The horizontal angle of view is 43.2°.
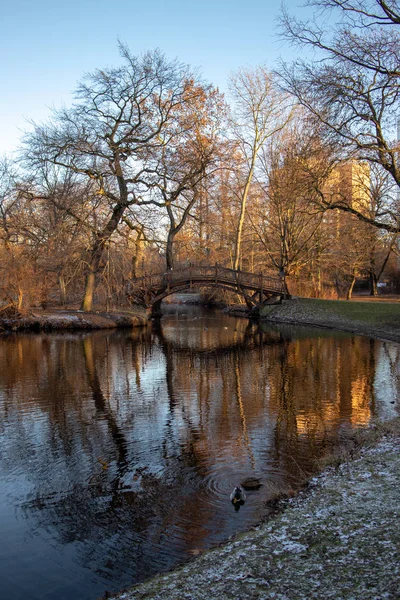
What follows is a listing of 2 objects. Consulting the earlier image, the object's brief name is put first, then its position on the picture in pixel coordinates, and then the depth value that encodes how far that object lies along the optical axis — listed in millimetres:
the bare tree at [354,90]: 15477
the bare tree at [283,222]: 35344
